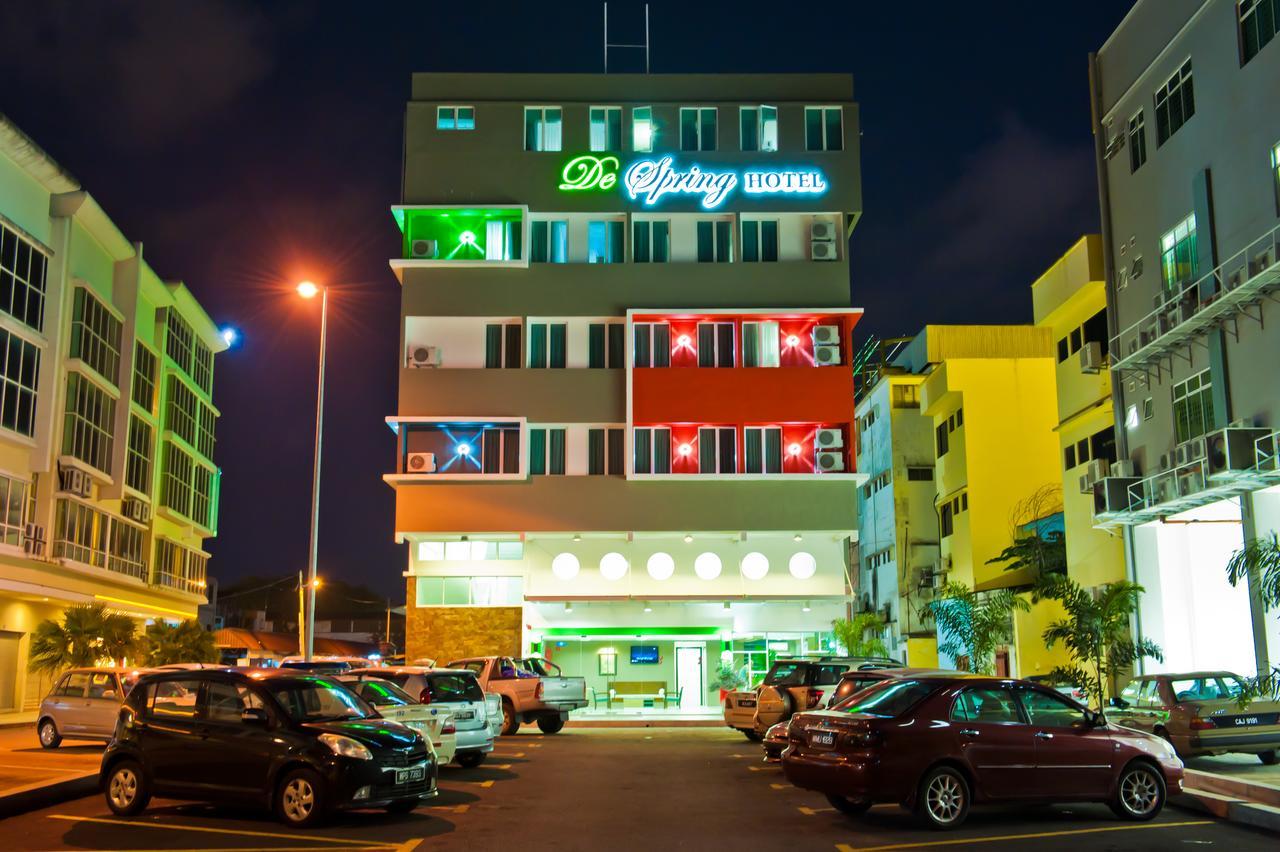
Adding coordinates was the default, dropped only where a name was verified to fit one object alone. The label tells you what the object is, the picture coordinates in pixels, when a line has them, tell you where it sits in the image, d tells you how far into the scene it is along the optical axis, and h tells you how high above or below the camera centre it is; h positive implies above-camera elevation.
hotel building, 42.81 +9.68
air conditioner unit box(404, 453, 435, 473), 42.78 +6.48
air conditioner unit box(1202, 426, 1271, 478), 28.03 +4.48
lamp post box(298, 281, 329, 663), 30.81 +4.36
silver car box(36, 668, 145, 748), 24.09 -0.90
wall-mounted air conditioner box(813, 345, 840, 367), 43.50 +10.19
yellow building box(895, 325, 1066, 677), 54.44 +8.88
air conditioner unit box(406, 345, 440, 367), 43.44 +10.21
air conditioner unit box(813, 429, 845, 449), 43.06 +7.24
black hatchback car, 14.04 -1.05
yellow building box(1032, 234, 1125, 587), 41.72 +8.79
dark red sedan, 13.98 -1.14
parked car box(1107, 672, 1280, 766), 20.00 -1.06
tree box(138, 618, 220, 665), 41.94 +0.43
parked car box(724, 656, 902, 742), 25.23 -0.64
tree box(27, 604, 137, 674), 37.56 +0.52
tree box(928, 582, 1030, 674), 46.00 +1.24
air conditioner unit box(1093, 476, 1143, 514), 34.97 +4.38
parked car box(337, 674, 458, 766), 18.72 -0.84
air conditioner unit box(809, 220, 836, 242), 44.75 +14.92
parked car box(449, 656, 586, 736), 30.31 -0.82
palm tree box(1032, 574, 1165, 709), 32.22 +0.62
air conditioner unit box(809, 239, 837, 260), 44.53 +14.14
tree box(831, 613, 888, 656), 54.94 +0.89
